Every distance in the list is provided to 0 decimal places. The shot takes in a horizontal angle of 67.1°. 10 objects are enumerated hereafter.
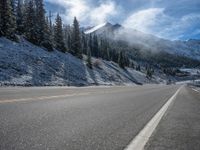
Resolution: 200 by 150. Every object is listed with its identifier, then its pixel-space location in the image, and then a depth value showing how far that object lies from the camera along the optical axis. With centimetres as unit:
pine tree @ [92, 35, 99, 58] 6314
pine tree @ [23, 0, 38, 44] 3062
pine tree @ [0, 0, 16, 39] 2571
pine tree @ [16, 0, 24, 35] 3200
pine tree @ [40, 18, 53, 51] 3109
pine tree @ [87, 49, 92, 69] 3570
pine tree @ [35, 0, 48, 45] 3138
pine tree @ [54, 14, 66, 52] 3557
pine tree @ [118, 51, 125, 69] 5907
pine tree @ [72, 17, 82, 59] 3874
